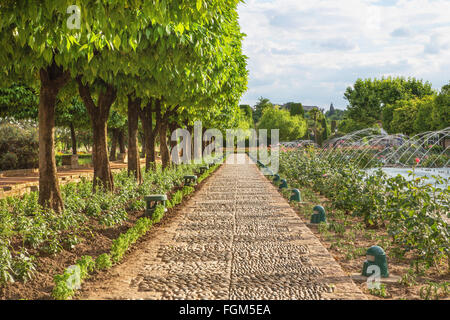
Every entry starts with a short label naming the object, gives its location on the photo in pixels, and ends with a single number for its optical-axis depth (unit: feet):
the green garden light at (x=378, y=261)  16.88
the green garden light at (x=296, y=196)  37.63
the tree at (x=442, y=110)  99.71
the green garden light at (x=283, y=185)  47.98
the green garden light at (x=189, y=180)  50.61
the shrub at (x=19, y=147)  61.57
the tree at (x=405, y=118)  135.85
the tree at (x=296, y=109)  253.44
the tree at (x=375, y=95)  175.22
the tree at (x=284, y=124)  187.28
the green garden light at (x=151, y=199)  30.14
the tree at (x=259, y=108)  329.31
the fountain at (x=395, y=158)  64.69
